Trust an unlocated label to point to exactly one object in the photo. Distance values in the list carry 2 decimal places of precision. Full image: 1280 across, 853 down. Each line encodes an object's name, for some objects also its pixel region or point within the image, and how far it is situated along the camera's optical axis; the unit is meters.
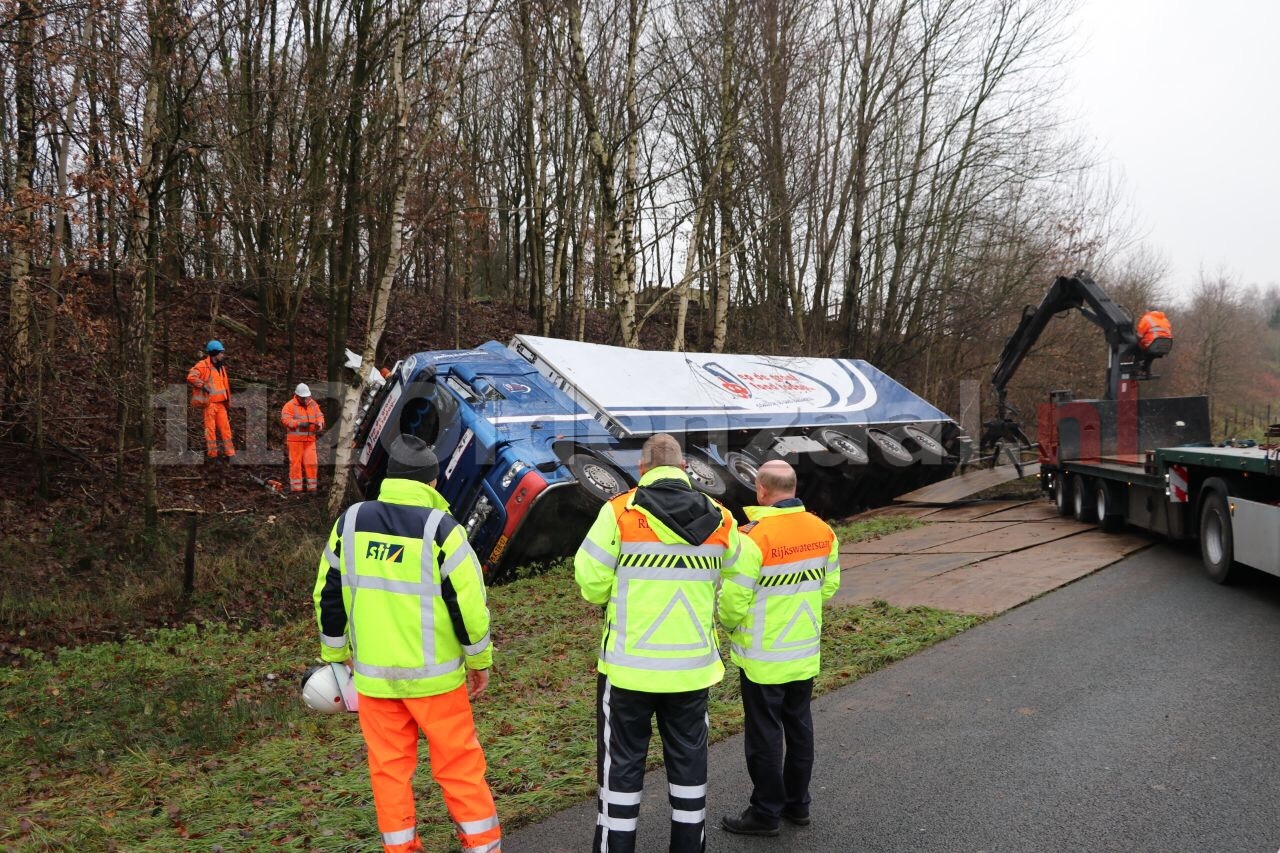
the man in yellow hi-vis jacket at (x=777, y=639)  4.02
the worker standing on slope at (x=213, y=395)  13.63
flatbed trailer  8.03
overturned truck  10.56
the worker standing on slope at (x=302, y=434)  13.61
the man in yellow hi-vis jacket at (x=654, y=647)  3.56
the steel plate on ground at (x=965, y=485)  15.55
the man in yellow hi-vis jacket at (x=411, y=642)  3.63
